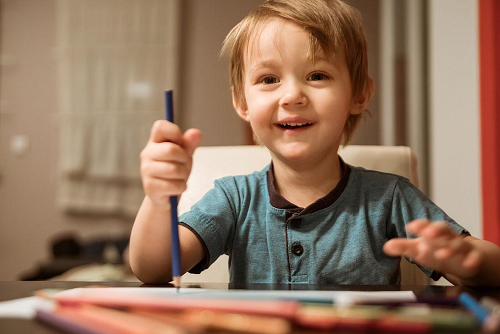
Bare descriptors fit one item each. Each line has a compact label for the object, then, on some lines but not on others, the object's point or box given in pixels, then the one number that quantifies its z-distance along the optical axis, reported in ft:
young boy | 2.62
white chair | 3.21
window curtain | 12.76
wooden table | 1.78
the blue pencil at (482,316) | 1.09
